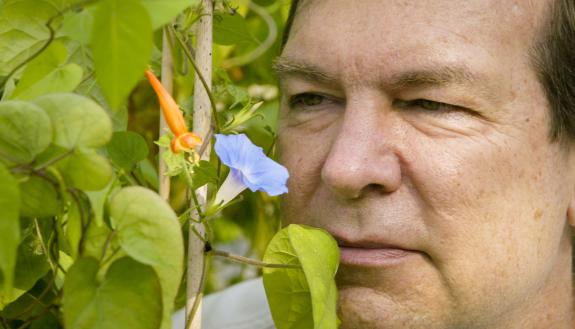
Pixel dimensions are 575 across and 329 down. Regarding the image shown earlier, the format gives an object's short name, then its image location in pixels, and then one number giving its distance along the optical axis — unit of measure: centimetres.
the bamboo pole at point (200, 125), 60
